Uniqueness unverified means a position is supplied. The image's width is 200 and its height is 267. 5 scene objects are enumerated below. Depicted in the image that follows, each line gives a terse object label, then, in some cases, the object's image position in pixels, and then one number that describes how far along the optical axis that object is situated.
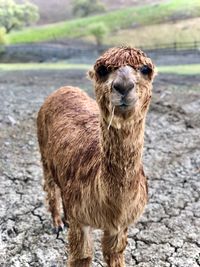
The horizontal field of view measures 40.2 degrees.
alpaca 1.60
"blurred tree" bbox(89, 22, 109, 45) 14.77
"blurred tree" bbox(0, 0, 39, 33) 17.58
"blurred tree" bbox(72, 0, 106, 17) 21.43
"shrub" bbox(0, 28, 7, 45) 13.91
